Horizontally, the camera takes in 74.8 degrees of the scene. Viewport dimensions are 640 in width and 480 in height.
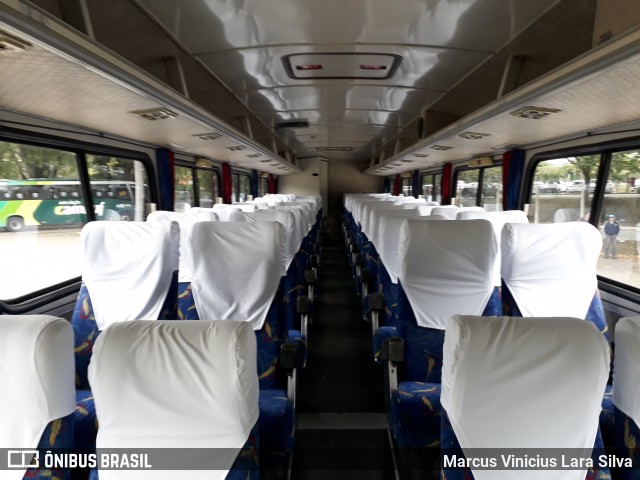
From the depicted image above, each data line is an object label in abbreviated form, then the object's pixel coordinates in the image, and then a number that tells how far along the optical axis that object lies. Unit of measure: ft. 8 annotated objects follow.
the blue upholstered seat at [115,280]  9.30
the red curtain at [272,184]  54.53
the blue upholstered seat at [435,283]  8.77
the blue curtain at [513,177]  19.16
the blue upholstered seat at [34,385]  3.91
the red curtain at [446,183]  31.37
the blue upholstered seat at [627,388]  4.09
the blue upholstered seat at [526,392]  4.05
